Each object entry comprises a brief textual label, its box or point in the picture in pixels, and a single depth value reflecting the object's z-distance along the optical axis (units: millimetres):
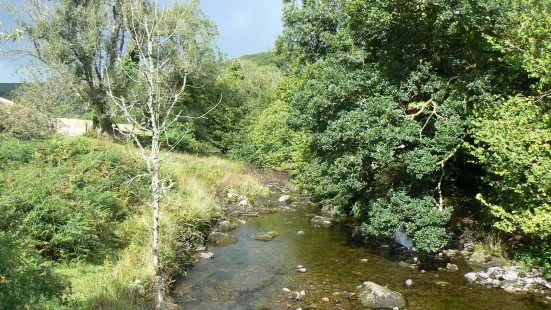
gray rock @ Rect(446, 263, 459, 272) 12781
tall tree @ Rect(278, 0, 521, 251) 12422
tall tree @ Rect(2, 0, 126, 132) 27719
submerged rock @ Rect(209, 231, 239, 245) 15891
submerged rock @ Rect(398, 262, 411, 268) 13320
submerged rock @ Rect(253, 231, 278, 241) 16516
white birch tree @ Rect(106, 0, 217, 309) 6809
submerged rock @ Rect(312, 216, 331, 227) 19016
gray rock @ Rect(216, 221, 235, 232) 17406
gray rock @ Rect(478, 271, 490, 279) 11805
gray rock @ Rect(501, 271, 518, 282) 11492
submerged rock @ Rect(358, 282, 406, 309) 10023
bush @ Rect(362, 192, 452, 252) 12570
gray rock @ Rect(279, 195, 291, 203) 24961
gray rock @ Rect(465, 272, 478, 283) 11781
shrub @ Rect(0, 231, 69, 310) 5324
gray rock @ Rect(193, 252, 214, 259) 13788
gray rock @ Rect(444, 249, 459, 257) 14219
